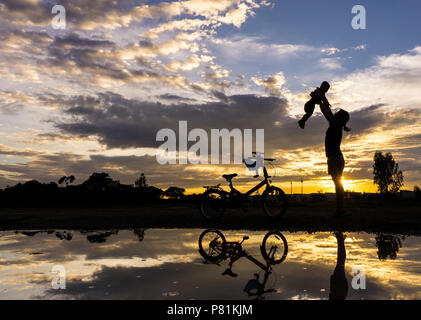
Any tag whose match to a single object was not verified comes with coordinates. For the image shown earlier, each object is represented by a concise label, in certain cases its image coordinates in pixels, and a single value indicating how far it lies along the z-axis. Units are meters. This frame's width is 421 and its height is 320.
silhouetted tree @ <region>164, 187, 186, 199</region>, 31.05
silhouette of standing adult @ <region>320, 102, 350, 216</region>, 10.30
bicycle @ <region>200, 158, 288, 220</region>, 10.70
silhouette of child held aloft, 10.35
